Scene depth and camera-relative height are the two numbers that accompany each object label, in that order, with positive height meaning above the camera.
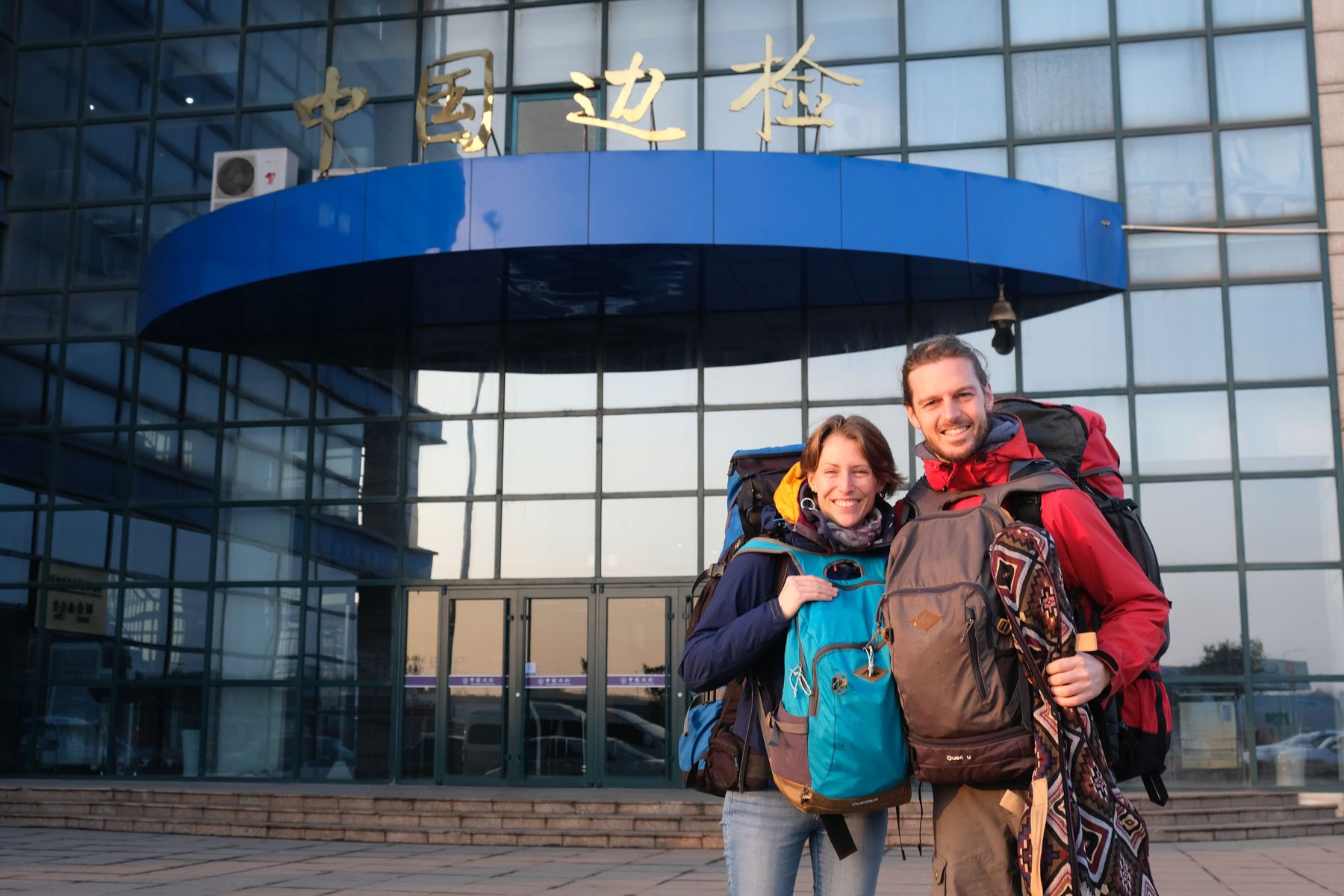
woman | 2.82 +0.07
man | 2.42 +0.15
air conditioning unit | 15.09 +5.63
